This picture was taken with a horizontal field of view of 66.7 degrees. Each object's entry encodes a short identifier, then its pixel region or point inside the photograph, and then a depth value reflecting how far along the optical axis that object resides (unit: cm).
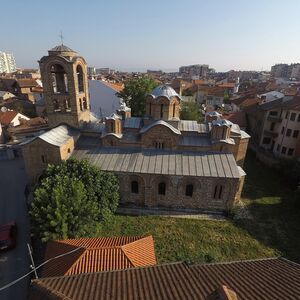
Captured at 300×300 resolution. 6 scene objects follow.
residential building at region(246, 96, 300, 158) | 2856
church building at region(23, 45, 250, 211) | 1953
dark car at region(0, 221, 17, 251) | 1606
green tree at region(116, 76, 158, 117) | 3588
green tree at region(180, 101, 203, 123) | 3534
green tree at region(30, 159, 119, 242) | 1391
